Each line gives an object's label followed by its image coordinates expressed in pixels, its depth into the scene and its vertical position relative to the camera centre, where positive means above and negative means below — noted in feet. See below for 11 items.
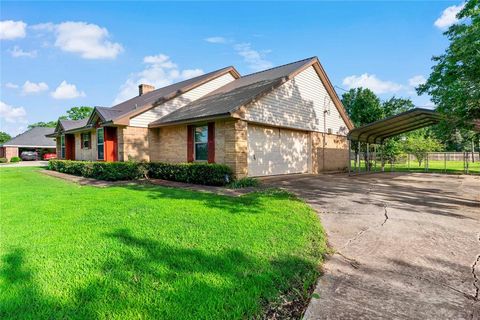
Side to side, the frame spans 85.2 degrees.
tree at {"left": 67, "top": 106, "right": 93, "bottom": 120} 209.77 +36.91
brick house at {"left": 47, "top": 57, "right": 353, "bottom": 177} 38.04 +5.17
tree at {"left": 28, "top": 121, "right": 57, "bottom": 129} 246.72 +34.17
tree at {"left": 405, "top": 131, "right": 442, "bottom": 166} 91.97 +2.70
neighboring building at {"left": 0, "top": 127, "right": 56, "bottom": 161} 126.82 +7.02
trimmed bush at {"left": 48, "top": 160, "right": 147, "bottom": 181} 39.75 -2.12
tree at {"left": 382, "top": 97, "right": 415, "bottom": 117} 107.24 +20.17
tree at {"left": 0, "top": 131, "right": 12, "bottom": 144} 252.01 +22.33
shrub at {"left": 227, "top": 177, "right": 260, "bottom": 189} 32.14 -3.50
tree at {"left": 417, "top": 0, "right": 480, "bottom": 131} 25.72 +8.11
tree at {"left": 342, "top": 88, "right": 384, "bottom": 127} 93.25 +16.62
